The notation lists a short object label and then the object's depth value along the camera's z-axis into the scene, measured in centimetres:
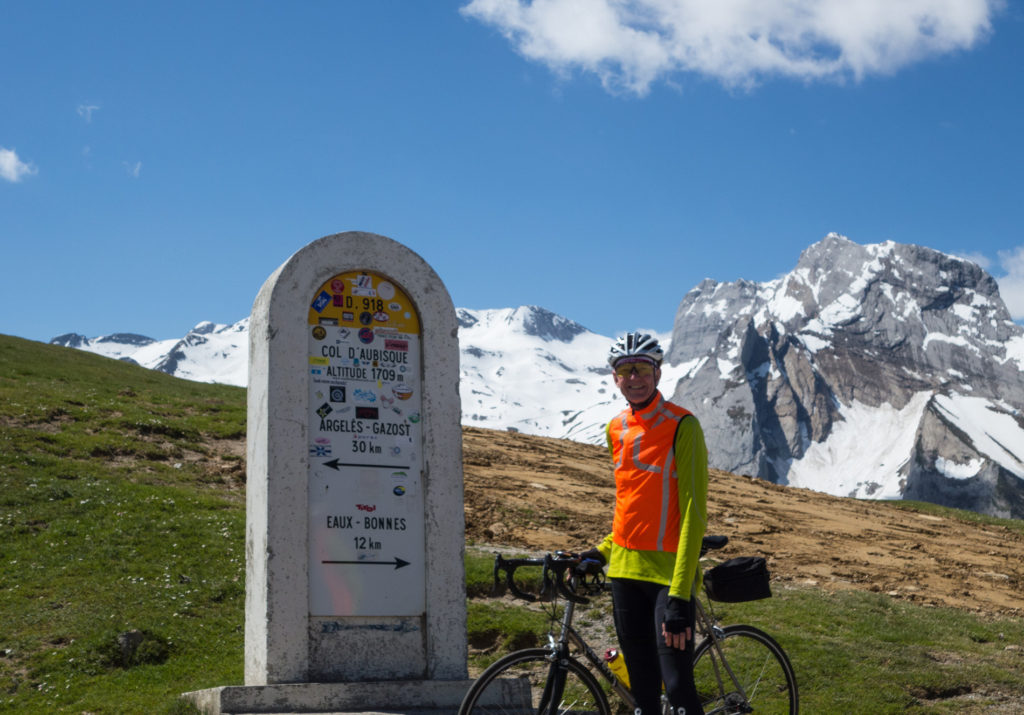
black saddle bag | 591
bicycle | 528
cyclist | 520
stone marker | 755
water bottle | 554
